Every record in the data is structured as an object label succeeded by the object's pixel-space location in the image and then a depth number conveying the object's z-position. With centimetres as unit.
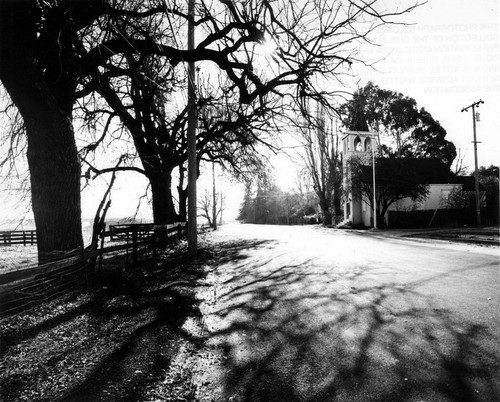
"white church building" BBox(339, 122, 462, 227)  3331
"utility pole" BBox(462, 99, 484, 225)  2795
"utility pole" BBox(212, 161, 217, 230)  3697
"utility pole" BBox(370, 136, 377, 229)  2945
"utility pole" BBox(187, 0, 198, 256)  1149
